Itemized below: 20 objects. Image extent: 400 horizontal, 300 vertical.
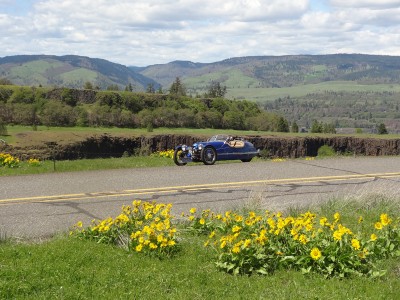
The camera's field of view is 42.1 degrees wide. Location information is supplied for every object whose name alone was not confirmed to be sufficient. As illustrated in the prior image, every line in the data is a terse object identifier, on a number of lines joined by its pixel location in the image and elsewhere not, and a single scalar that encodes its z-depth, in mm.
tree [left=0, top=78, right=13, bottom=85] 95719
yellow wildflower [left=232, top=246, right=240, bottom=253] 6074
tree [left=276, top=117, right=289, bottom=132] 90650
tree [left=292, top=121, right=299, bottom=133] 96000
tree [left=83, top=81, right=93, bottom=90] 98512
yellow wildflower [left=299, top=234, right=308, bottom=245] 6199
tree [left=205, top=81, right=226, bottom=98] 126275
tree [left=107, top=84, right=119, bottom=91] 103881
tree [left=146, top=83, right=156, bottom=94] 112088
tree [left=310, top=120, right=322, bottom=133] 97388
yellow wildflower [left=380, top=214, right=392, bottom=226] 6637
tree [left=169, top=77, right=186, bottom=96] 112238
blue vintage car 17062
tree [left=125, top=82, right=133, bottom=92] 104538
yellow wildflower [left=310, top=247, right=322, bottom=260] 5961
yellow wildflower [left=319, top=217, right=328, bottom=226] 6590
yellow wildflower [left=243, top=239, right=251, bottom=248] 6137
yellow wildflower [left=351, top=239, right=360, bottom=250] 6051
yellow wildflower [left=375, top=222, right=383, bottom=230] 6602
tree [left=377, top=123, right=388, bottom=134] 108125
